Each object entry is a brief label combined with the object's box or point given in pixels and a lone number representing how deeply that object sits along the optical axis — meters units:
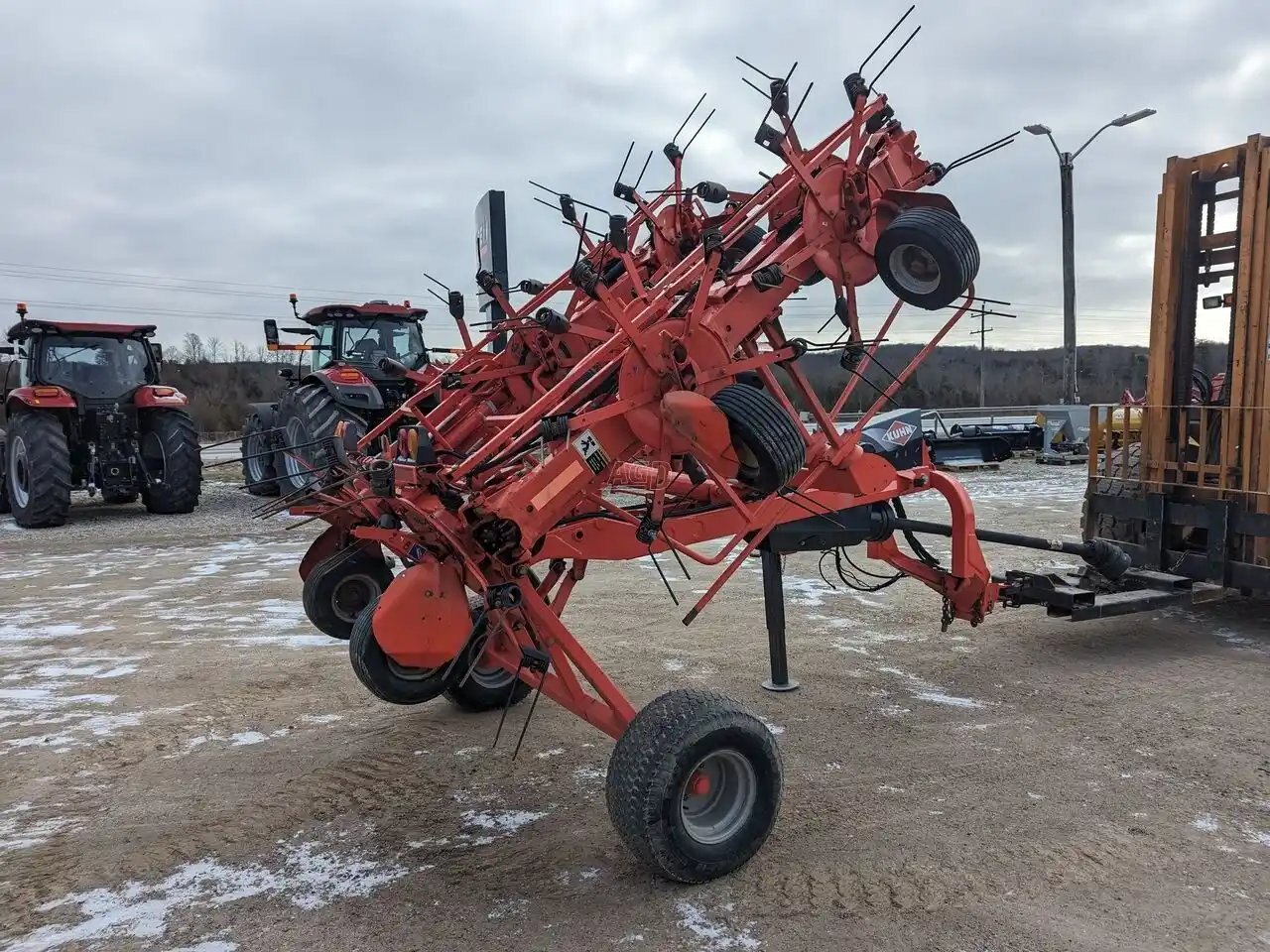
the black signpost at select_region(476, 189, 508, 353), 10.22
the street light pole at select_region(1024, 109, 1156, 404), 16.23
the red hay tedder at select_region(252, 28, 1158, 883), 3.38
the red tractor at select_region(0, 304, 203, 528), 12.41
